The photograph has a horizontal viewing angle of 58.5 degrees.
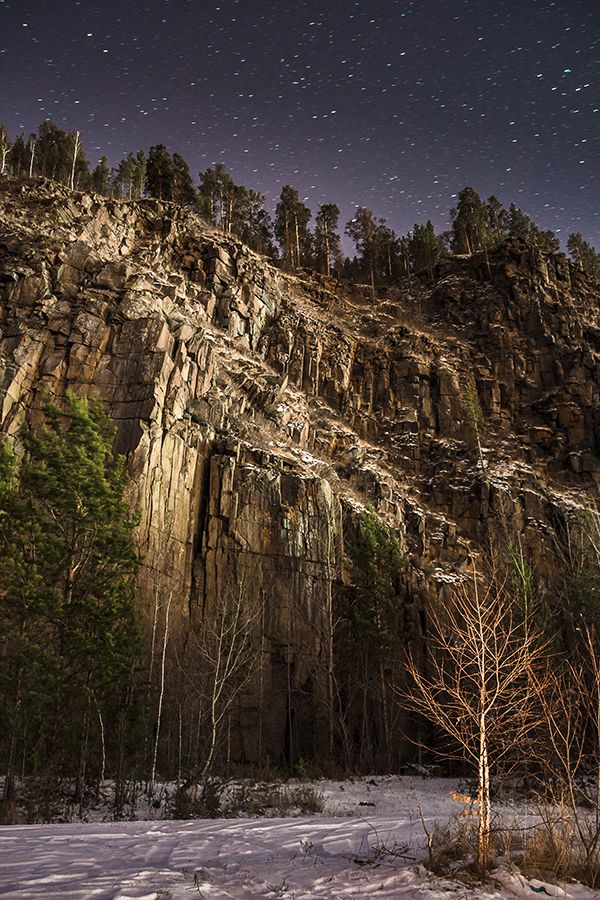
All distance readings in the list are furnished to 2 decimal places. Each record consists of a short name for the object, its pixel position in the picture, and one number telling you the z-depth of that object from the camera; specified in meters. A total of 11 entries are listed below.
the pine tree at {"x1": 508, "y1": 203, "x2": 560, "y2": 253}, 72.31
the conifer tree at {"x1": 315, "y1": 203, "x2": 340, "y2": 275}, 69.75
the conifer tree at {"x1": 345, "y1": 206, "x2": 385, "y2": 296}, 70.94
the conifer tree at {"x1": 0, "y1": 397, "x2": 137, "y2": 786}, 15.91
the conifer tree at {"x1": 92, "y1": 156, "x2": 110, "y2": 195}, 67.69
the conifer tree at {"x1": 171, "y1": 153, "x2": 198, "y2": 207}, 62.62
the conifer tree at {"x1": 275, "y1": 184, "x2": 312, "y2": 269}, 69.19
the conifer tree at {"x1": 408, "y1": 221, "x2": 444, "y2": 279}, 71.56
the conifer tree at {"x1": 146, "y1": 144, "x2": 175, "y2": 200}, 62.19
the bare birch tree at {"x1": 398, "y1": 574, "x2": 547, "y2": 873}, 6.10
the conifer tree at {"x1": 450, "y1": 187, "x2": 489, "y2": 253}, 70.62
